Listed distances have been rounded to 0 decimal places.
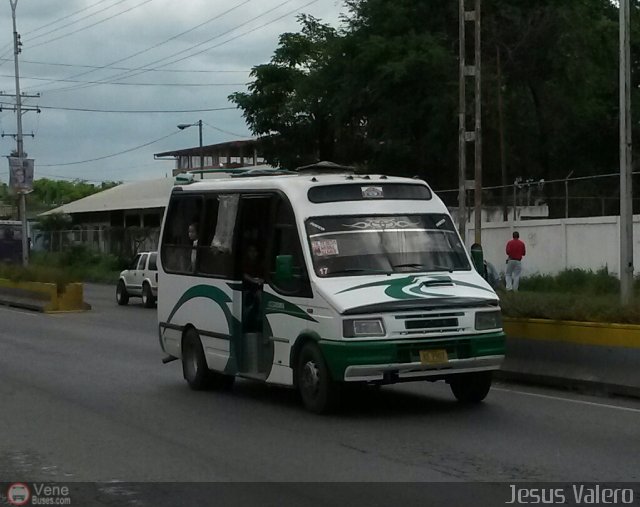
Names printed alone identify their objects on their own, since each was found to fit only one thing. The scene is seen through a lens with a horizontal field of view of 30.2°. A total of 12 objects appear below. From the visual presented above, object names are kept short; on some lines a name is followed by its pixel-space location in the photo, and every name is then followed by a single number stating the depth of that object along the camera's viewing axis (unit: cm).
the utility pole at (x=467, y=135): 3375
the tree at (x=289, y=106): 5811
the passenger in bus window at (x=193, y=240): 1548
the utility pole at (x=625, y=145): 2295
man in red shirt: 3198
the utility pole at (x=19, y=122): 5653
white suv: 3391
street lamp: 6481
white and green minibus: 1202
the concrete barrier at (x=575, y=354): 1348
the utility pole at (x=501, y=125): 4291
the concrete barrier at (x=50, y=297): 3238
